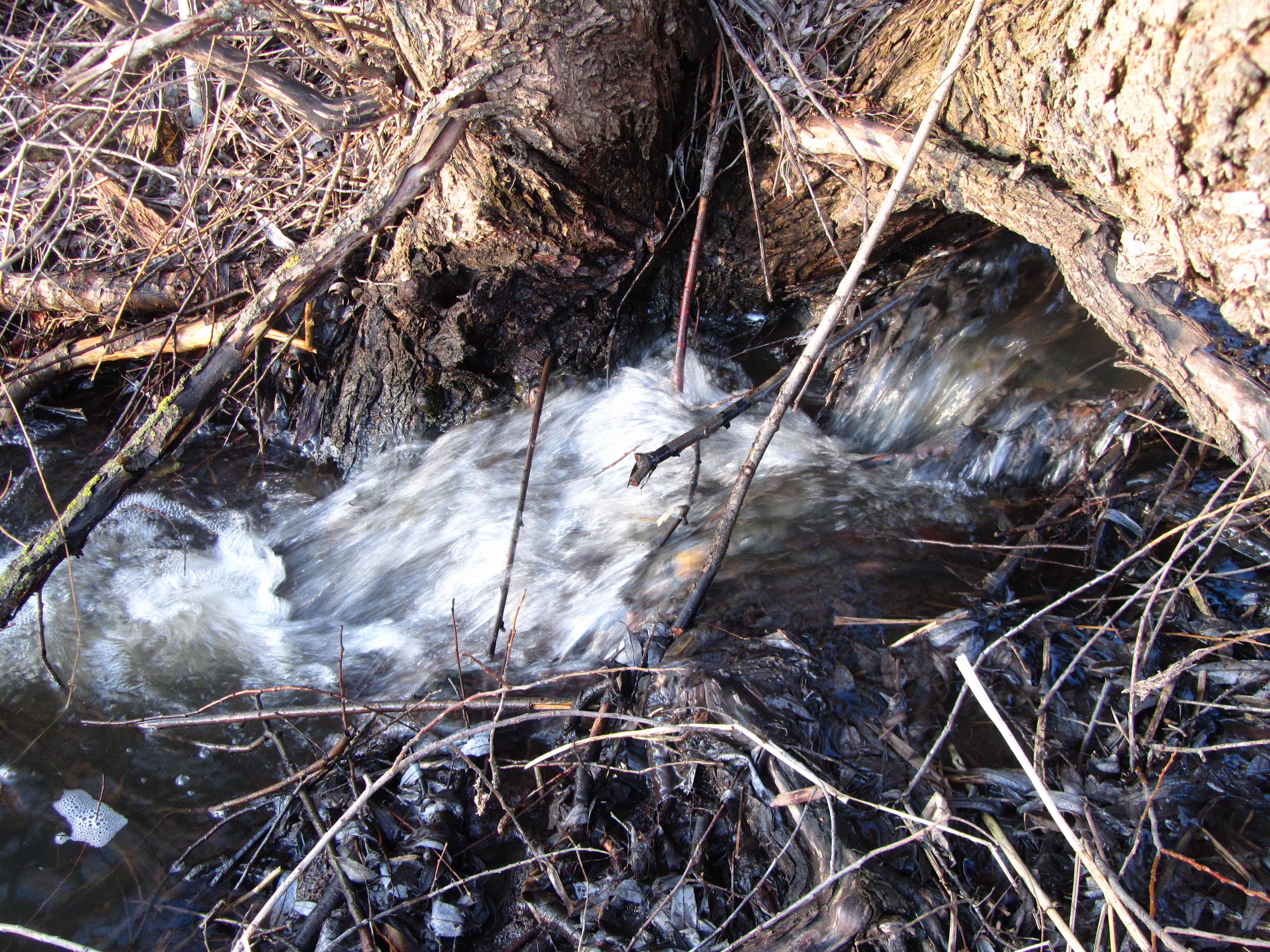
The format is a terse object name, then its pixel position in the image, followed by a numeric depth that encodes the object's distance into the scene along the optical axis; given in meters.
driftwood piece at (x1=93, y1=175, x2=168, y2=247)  3.74
